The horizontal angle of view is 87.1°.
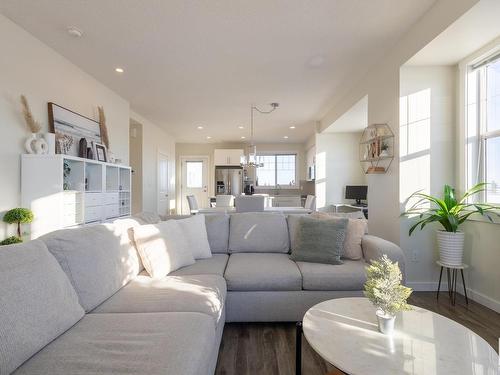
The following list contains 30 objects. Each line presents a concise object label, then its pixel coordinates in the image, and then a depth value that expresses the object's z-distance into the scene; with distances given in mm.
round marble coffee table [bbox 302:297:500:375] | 998
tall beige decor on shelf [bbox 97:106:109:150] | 3949
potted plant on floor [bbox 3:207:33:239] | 2438
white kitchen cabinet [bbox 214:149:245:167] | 8164
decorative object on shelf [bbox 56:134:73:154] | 3078
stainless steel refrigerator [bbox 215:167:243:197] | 8055
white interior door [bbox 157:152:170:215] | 6843
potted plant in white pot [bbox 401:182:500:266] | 2536
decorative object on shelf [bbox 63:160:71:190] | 2979
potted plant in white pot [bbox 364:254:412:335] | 1203
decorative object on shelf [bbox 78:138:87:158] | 3392
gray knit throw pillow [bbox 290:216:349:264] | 2354
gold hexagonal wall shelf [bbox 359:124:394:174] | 3140
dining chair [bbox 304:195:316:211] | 5301
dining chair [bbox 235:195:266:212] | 4164
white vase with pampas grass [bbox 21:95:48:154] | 2670
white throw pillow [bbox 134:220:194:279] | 1967
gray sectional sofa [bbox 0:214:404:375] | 965
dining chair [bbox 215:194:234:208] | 5477
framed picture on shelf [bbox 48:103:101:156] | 3062
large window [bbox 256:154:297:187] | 8797
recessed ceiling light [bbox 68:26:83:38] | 2604
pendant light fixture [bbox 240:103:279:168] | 5097
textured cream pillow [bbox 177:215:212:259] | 2458
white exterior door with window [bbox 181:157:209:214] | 8773
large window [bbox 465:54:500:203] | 2545
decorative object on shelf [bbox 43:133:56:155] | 2838
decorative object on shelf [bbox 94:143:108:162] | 3686
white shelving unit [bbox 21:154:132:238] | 2678
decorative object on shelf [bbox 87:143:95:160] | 3494
